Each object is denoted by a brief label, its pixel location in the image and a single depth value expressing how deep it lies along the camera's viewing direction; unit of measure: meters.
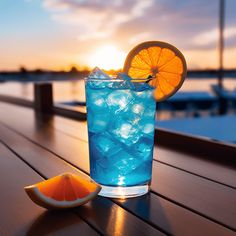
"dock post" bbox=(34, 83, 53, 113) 2.61
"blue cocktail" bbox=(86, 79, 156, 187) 0.77
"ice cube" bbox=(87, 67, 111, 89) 0.78
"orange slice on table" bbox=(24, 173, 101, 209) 0.70
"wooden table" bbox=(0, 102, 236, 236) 0.64
